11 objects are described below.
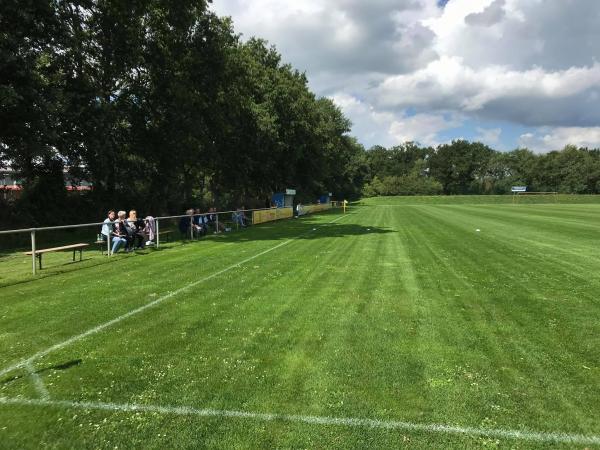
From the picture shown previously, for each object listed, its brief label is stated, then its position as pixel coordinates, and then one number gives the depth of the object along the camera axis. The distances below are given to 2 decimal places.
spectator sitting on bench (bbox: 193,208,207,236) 22.17
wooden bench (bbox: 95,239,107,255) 15.67
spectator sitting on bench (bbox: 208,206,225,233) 24.91
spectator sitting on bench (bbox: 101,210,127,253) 15.16
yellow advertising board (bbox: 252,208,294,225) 33.13
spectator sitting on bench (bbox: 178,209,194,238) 21.67
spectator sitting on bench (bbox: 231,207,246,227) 28.22
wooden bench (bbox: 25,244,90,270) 12.24
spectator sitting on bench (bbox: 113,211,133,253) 15.87
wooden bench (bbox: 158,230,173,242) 20.54
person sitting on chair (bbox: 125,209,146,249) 16.59
